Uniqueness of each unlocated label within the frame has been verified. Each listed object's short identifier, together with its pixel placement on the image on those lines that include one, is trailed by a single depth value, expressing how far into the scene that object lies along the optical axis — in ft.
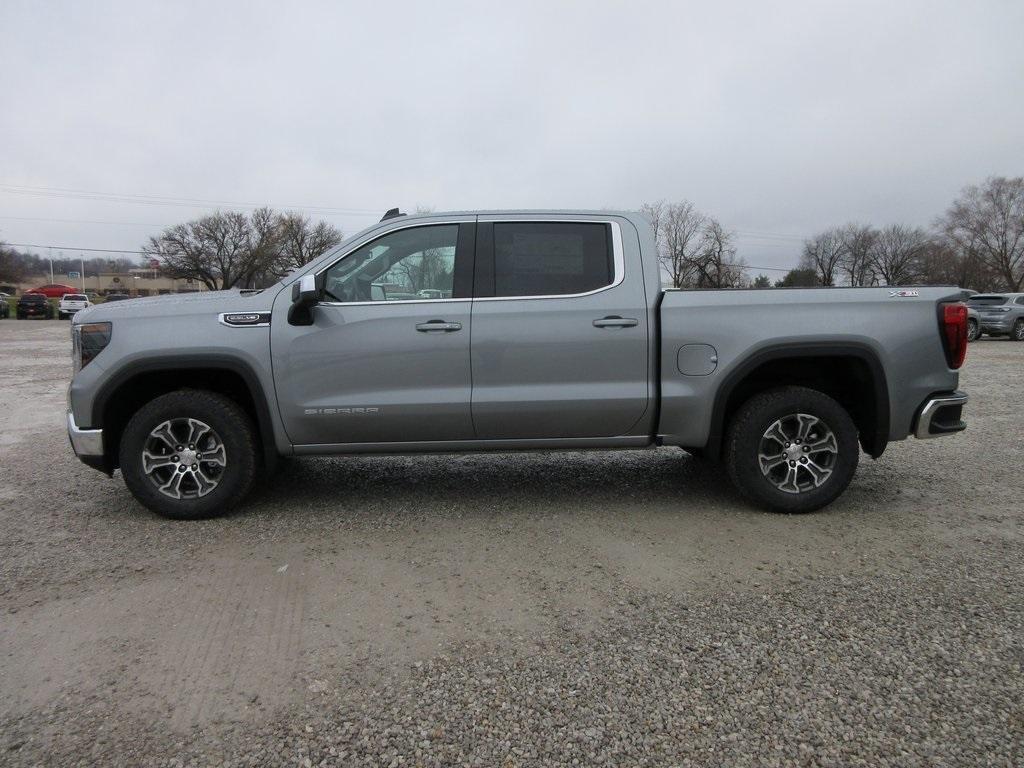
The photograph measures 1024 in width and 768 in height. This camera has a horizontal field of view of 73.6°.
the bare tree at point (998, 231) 217.56
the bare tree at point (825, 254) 265.54
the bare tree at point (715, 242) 206.51
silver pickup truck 13.69
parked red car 213.87
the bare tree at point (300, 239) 197.77
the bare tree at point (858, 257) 261.44
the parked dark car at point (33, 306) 142.72
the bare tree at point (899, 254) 245.86
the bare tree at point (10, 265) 192.65
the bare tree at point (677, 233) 223.67
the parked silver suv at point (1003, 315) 73.41
